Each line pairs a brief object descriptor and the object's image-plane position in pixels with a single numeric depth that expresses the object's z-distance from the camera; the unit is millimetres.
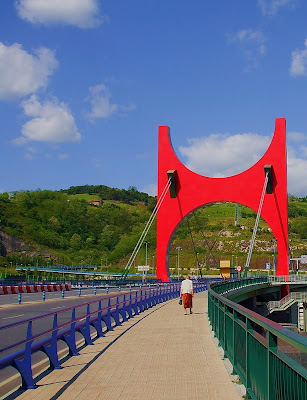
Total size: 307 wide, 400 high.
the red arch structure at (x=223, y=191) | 50781
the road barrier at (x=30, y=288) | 37806
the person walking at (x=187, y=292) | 20484
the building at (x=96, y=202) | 188175
